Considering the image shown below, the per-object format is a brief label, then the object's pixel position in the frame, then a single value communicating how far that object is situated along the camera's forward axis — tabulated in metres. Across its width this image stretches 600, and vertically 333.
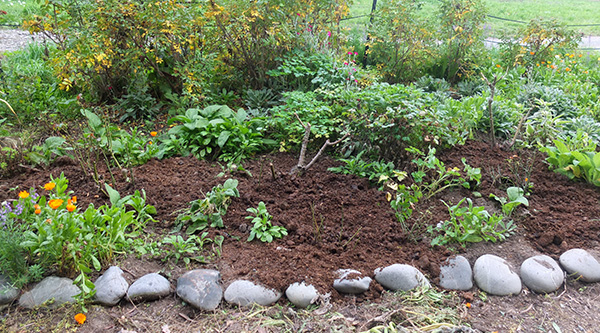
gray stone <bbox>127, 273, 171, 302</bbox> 2.47
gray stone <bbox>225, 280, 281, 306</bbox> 2.48
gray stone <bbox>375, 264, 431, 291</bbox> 2.58
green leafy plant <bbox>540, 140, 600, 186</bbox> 3.46
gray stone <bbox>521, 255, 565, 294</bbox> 2.65
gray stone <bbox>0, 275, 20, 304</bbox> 2.39
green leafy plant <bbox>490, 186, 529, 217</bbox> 3.10
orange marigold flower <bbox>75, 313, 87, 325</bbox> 2.24
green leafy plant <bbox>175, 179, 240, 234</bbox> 3.03
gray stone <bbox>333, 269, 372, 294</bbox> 2.53
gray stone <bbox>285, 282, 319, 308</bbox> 2.47
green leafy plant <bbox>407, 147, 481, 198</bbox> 3.30
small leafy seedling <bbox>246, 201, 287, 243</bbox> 2.92
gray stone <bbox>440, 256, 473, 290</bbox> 2.64
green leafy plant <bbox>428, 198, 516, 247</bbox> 2.91
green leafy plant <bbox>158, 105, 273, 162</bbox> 3.86
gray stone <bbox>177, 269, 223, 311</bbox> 2.45
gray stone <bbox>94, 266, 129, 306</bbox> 2.43
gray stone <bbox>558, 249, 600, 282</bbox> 2.75
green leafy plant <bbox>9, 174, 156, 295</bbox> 2.38
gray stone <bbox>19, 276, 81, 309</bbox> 2.39
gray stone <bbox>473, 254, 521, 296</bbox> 2.63
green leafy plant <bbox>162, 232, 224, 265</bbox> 2.75
